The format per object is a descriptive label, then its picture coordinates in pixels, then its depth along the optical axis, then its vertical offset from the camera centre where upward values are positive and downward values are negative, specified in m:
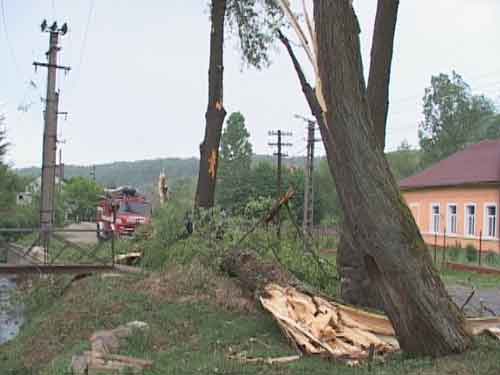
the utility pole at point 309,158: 38.94 +1.07
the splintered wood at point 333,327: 8.48 -1.94
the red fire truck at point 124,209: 36.12 -2.02
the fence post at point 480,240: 29.85 -2.63
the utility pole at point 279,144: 36.70 +2.09
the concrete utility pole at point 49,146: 22.39 +0.74
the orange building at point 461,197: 33.62 -0.84
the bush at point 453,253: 30.78 -3.23
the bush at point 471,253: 30.84 -3.19
